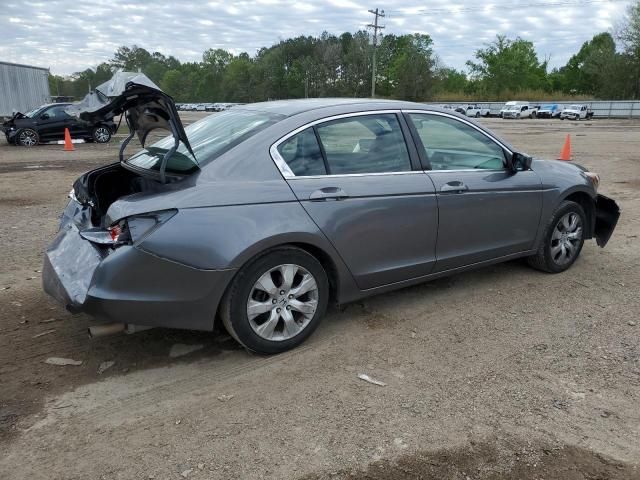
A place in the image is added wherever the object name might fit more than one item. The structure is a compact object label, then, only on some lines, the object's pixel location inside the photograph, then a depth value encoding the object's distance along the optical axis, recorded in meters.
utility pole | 63.62
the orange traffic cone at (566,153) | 14.90
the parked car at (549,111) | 53.74
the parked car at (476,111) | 59.76
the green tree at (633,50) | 60.72
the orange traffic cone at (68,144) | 18.06
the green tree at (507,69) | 85.62
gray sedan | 3.11
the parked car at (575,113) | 49.34
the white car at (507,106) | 56.03
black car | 19.42
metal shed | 28.62
